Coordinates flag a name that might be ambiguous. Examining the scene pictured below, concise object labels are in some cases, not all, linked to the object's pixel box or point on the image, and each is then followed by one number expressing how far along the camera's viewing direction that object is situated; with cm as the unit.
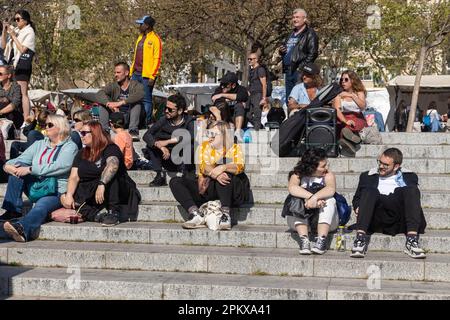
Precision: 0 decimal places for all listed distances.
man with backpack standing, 1448
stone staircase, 821
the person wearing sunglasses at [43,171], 1002
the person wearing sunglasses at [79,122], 1135
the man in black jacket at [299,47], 1402
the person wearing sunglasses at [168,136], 1076
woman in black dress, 980
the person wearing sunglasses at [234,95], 1339
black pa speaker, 1152
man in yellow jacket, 1428
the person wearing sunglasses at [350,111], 1166
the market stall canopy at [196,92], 2996
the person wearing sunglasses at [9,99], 1312
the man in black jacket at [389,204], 863
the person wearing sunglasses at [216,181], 951
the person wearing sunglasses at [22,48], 1409
